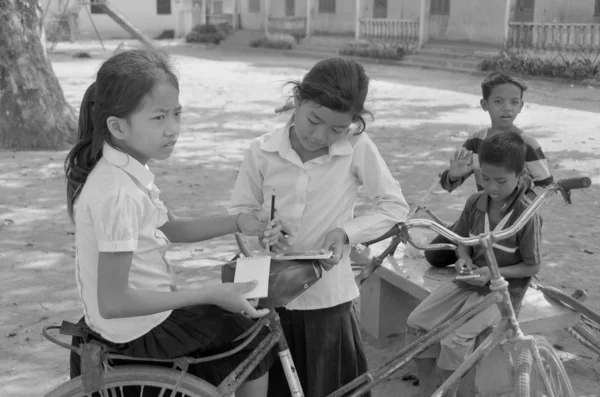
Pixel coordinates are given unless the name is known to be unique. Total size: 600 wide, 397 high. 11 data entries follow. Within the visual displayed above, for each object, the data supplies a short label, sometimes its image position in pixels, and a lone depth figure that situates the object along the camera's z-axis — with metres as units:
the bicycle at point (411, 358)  2.01
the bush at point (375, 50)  21.92
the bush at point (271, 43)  27.65
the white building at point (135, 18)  34.31
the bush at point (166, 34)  35.81
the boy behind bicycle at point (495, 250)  2.82
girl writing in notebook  2.43
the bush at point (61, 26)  27.15
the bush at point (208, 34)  32.09
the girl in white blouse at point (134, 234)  1.87
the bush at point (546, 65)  15.88
